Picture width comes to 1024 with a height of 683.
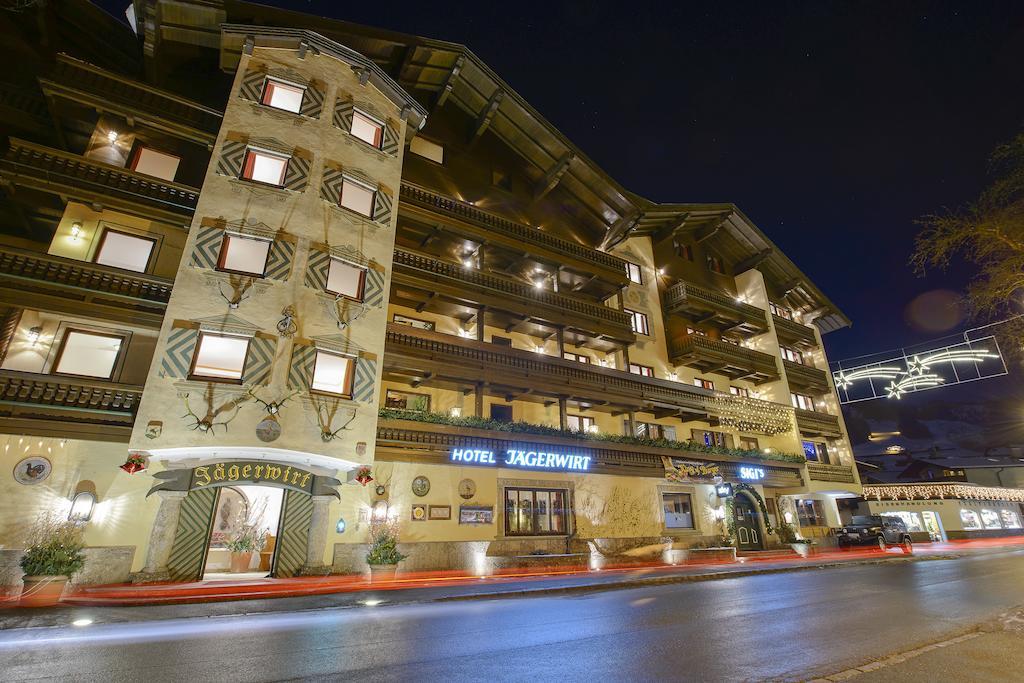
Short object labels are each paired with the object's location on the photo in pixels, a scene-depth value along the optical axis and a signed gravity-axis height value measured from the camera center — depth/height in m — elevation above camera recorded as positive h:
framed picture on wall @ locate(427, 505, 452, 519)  18.66 +0.77
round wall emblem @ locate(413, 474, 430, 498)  18.61 +1.70
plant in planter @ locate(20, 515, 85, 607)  11.71 -0.67
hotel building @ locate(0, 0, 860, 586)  14.68 +7.63
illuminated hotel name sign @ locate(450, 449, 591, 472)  19.61 +2.94
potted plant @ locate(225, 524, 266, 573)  18.41 -0.48
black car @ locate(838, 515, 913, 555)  30.03 -0.19
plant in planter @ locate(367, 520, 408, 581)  15.91 -0.70
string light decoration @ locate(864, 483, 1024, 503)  40.59 +2.99
